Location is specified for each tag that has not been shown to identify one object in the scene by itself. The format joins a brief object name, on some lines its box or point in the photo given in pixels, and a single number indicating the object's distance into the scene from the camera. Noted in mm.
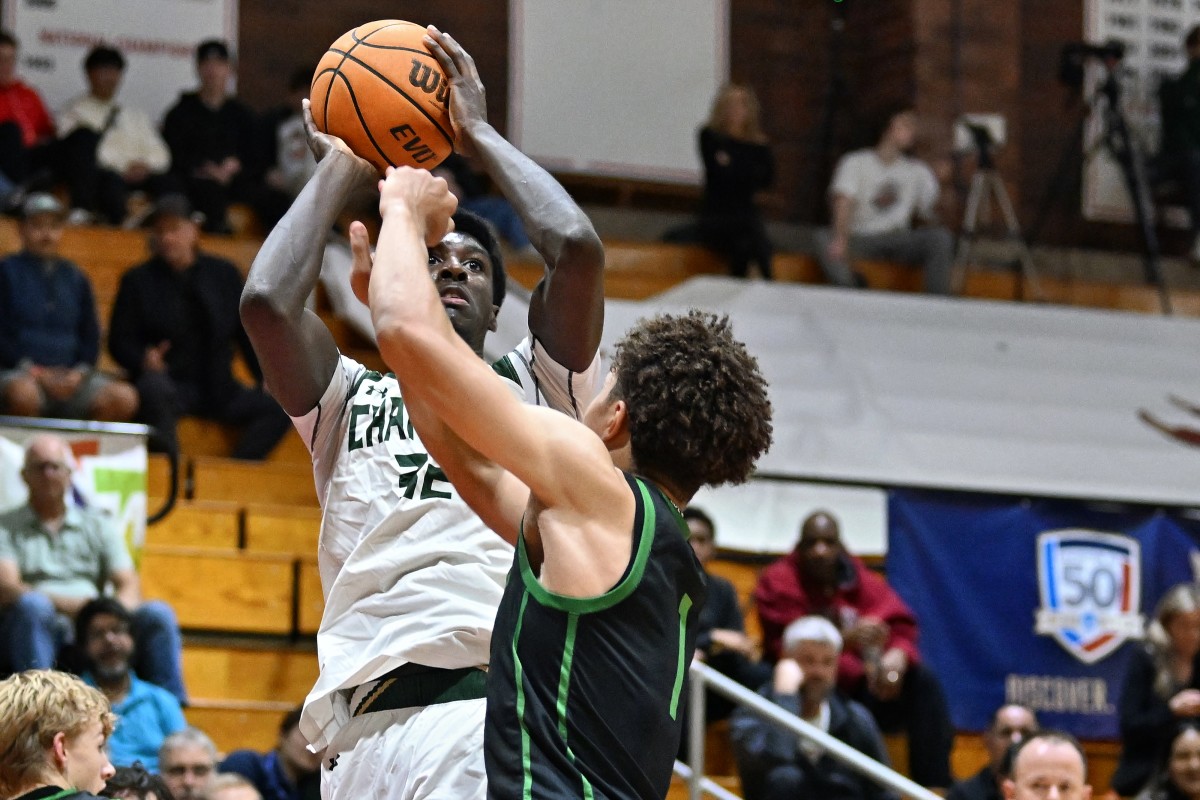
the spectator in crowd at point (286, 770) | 10374
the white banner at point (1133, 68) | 20290
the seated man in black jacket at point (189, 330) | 14500
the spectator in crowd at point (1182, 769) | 11017
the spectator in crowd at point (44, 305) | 14117
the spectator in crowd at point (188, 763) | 9508
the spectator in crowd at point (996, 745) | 10677
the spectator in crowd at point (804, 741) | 10554
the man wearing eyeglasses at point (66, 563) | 11061
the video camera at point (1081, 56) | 19053
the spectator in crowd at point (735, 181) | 17915
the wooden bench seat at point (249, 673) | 12329
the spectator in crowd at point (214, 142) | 16851
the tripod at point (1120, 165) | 19177
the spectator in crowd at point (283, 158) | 17123
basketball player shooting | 5289
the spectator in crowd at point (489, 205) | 17197
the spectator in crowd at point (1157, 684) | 12020
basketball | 5595
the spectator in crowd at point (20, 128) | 16443
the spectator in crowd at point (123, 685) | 10461
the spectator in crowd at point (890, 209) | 18398
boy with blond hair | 6044
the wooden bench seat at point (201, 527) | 13337
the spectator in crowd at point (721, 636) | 11735
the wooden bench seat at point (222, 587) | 12781
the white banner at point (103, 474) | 11642
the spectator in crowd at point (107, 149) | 16542
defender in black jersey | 4191
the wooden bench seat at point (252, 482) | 14117
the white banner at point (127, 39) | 18051
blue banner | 13770
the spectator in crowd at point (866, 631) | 12131
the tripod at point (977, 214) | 19041
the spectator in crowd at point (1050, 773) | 7751
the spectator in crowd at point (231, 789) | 9162
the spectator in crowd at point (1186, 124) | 19622
